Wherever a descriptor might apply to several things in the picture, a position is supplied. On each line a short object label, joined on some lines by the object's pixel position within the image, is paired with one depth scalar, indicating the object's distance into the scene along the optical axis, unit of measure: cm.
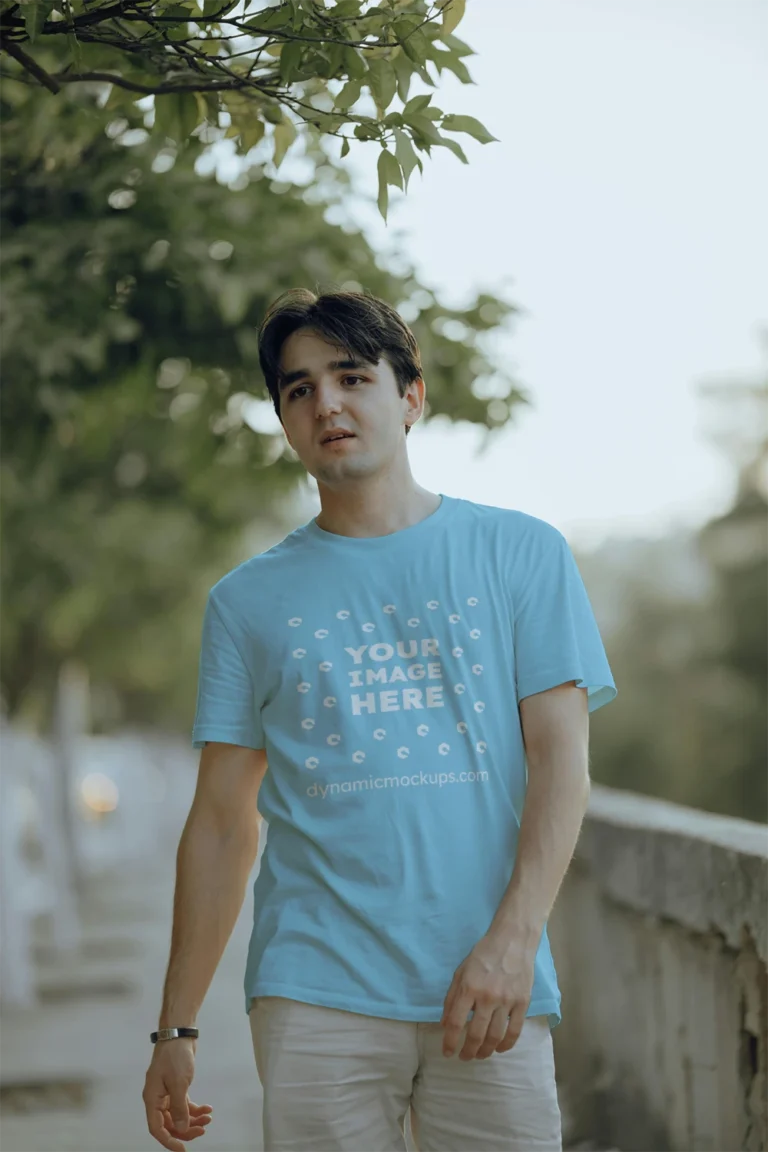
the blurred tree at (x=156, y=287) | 542
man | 259
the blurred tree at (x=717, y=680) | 4441
